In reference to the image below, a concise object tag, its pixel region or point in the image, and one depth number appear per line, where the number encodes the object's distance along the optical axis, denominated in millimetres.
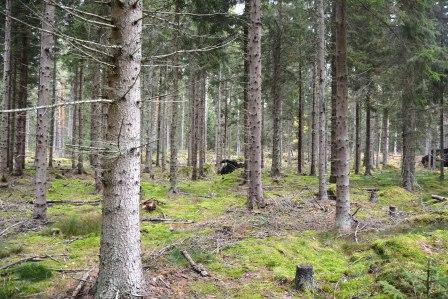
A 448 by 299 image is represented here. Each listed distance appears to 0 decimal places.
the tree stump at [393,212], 10578
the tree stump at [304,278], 5592
